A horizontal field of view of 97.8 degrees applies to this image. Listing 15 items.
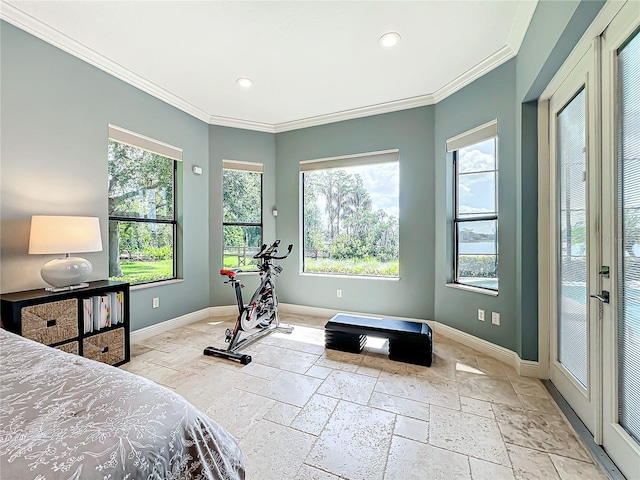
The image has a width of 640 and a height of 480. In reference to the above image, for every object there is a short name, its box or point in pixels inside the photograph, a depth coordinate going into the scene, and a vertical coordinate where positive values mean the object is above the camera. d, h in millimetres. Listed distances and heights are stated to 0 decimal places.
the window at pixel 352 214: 3877 +373
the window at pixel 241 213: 4305 +418
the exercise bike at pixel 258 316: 2867 -896
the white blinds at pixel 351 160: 3779 +1140
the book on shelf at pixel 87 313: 2373 -637
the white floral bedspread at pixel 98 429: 617 -485
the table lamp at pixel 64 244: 2178 -36
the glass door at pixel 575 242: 1716 -17
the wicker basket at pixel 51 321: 2043 -632
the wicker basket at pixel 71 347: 2226 -878
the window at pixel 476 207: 2945 +366
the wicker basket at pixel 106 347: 2408 -964
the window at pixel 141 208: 3107 +388
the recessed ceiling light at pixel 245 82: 3129 +1798
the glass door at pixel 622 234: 1384 +28
